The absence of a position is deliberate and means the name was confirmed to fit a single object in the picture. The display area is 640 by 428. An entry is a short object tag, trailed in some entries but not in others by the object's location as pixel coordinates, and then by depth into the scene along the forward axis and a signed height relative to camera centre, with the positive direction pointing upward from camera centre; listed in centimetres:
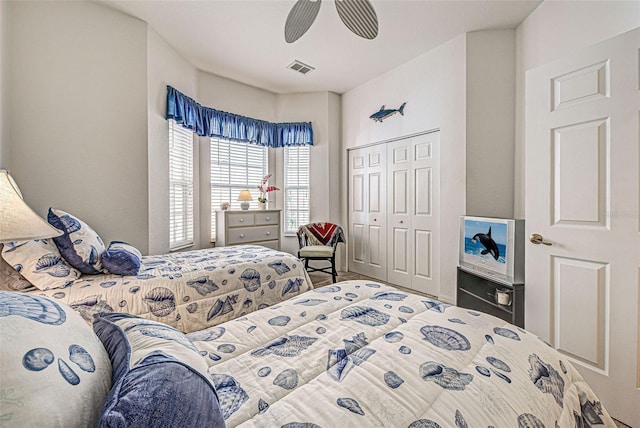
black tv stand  218 -76
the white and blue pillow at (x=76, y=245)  177 -22
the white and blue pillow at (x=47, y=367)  41 -27
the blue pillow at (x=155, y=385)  47 -33
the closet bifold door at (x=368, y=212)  409 -4
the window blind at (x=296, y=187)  466 +37
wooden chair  413 -41
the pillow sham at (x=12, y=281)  166 -42
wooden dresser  378 -25
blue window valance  325 +120
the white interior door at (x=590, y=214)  148 -3
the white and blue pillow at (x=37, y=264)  163 -31
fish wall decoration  371 +131
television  224 -33
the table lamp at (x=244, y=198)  408 +17
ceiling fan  186 +135
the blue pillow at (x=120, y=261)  187 -34
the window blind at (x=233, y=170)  412 +61
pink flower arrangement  430 +33
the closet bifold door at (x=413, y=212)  345 -4
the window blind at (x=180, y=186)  334 +29
